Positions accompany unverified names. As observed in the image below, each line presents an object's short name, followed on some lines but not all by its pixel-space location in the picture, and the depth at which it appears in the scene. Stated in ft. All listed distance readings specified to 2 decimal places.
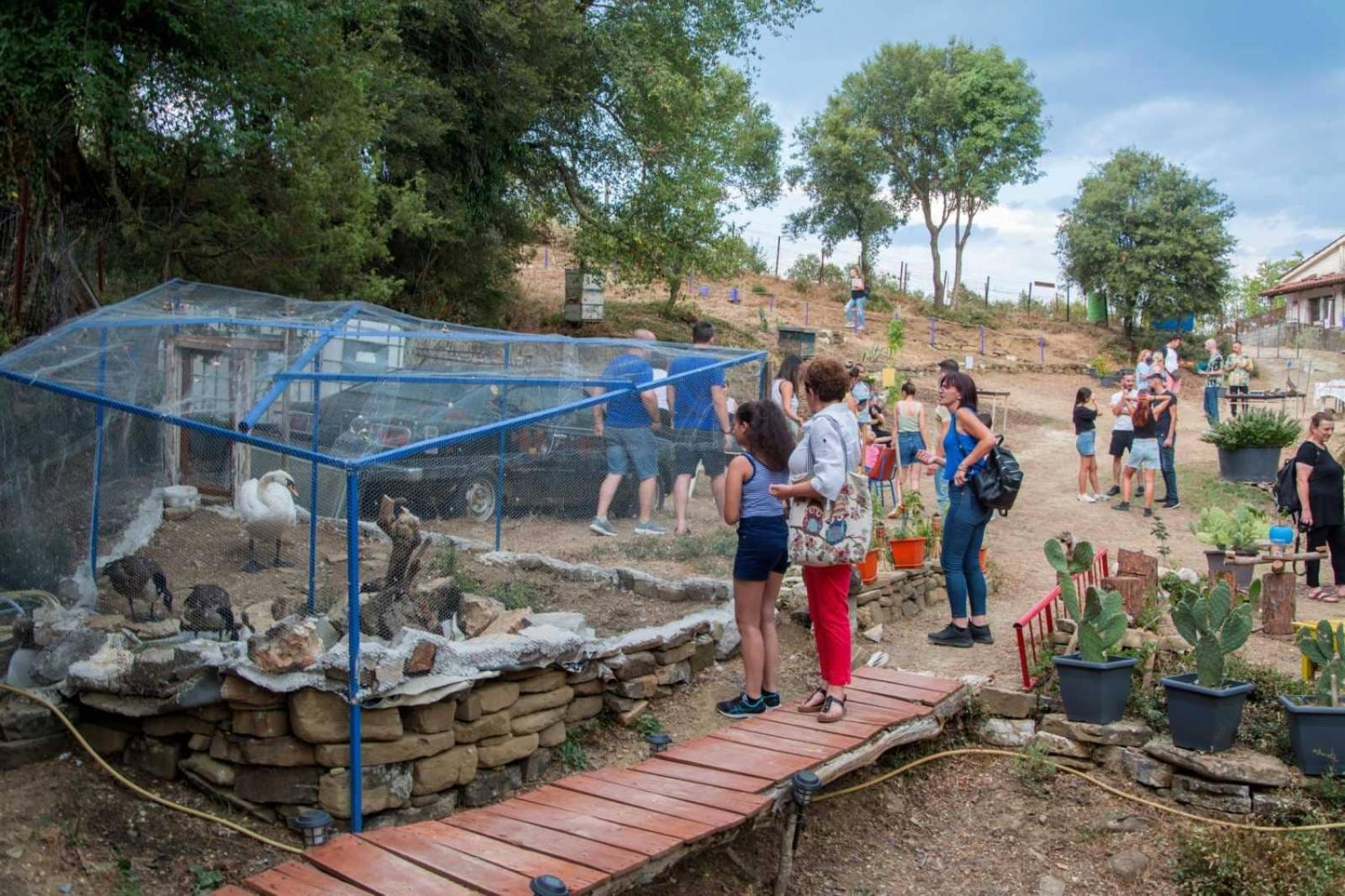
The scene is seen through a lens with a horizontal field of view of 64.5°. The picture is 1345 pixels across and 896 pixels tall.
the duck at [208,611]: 15.51
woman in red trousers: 15.78
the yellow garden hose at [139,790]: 13.46
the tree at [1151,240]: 99.55
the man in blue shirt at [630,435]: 20.79
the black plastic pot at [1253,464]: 42.04
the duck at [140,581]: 16.55
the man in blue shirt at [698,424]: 22.07
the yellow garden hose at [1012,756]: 16.74
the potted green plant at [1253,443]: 41.09
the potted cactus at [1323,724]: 16.80
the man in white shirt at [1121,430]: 41.14
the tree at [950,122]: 112.57
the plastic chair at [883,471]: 36.22
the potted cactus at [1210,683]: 17.35
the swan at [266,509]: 16.81
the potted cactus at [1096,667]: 18.39
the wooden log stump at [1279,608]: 22.97
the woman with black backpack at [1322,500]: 27.50
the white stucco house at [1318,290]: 117.70
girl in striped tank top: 16.80
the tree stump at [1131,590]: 22.15
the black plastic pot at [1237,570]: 24.72
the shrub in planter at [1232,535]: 24.79
